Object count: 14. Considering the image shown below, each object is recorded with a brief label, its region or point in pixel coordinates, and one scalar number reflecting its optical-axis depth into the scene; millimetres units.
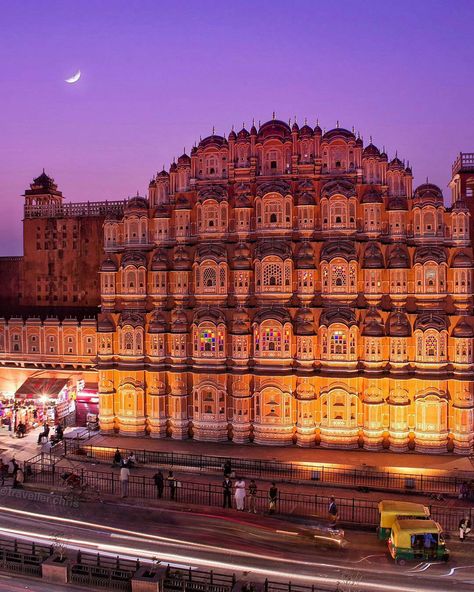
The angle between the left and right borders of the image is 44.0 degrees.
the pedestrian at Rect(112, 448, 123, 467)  35156
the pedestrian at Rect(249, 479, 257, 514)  28375
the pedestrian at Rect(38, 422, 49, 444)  39688
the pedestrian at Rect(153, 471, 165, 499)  29969
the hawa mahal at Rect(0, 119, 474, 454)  37594
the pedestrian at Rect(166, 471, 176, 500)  29906
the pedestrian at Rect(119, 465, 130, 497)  29984
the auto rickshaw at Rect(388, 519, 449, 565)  23000
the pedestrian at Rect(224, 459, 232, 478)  32444
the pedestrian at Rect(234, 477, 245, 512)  28297
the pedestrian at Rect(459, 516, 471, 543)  25266
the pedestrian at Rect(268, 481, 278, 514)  28172
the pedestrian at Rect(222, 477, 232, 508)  28922
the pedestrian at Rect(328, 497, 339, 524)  26516
